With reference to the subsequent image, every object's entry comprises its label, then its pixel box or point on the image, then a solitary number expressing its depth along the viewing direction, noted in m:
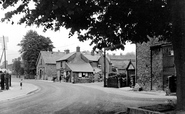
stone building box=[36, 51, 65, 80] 68.88
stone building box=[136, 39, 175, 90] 24.28
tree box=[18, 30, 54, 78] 76.25
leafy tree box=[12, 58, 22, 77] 85.00
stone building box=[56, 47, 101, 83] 52.47
